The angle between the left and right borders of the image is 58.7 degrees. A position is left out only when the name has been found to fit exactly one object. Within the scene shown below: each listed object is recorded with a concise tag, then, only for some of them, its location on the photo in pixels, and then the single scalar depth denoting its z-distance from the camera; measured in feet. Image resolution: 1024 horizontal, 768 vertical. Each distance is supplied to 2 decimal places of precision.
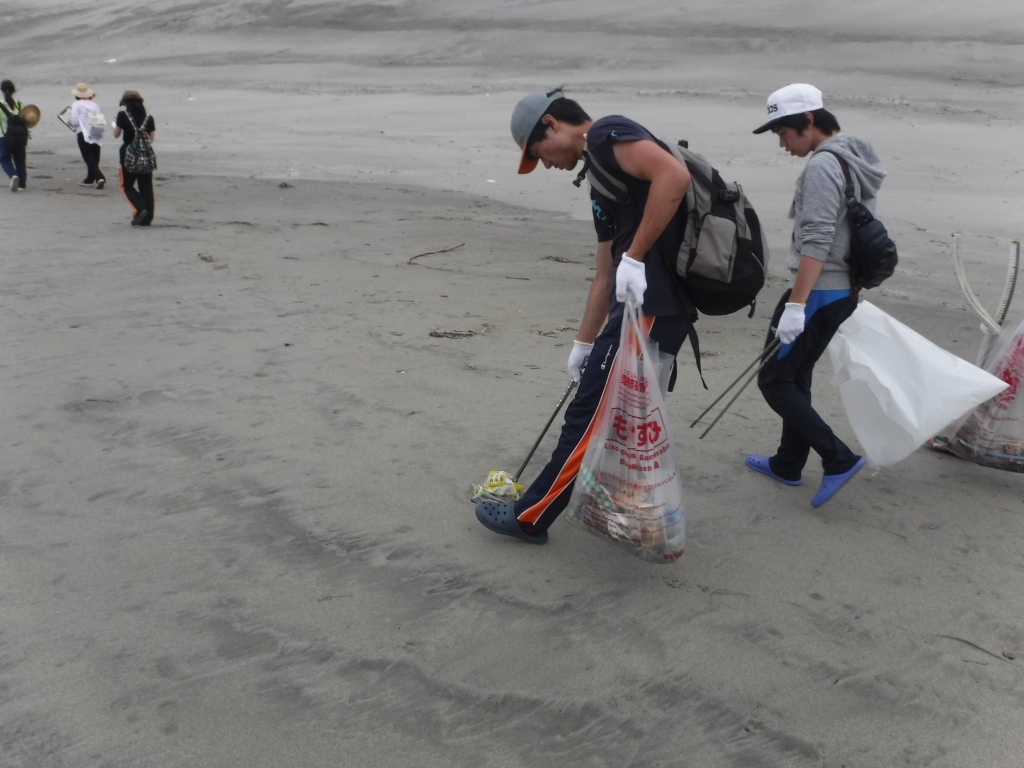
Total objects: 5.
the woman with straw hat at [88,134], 35.76
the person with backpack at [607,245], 9.02
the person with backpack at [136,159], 28.84
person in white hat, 10.49
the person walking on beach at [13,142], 34.81
